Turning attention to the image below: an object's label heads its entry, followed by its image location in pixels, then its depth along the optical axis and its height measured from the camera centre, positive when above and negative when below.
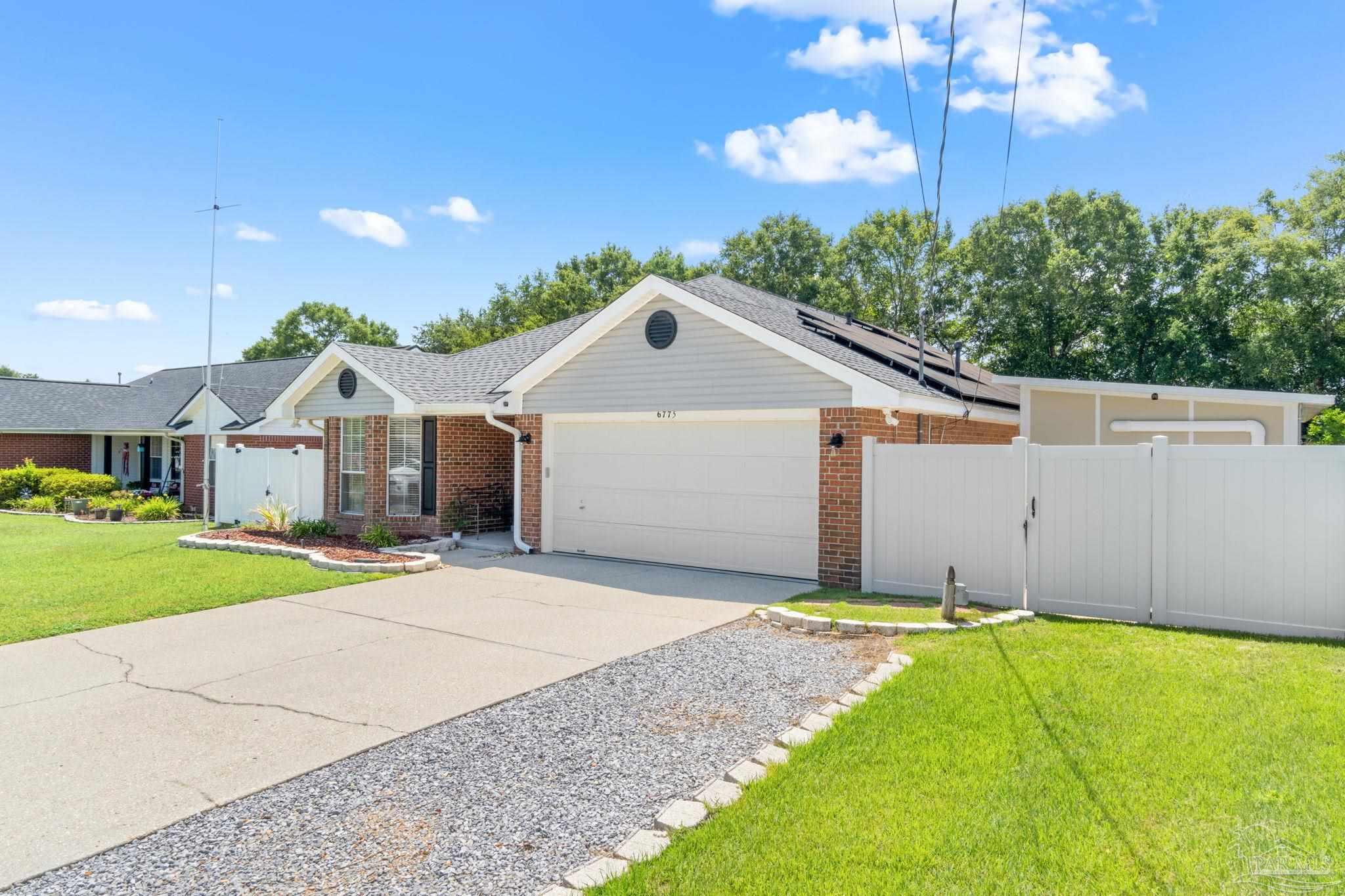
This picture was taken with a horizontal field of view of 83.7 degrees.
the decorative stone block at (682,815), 3.58 -1.79
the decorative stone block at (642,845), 3.33 -1.81
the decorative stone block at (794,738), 4.54 -1.77
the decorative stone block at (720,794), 3.81 -1.79
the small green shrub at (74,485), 23.37 -1.38
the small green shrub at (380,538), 13.18 -1.64
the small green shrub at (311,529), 14.38 -1.65
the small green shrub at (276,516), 14.84 -1.44
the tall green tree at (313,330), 58.31 +8.90
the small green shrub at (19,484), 24.38 -1.41
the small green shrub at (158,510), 20.11 -1.85
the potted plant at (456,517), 14.18 -1.35
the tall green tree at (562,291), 41.66 +8.98
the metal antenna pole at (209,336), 15.77 +2.28
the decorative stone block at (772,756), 4.28 -1.78
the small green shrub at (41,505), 22.69 -1.94
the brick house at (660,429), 9.84 +0.31
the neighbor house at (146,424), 23.61 +0.61
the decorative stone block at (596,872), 3.13 -1.82
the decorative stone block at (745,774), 4.04 -1.78
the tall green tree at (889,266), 35.69 +8.99
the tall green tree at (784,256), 38.03 +9.94
